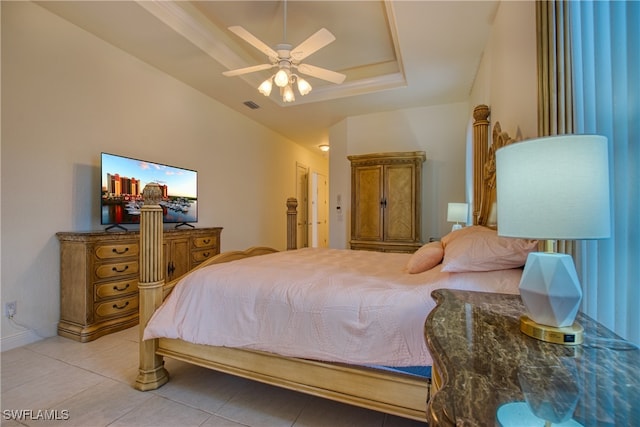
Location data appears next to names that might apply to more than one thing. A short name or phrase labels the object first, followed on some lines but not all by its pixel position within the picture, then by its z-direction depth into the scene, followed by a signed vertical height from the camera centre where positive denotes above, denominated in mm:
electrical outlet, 2359 -741
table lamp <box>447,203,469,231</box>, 3469 +36
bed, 1323 -512
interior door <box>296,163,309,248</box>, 7047 +301
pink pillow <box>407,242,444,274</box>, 1802 -272
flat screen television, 2824 +290
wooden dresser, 2529 -601
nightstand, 487 -328
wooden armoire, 4219 +207
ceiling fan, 2434 +1402
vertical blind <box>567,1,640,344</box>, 864 +255
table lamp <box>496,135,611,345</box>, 736 +14
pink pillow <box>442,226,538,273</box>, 1320 -178
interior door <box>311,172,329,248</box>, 7738 +139
